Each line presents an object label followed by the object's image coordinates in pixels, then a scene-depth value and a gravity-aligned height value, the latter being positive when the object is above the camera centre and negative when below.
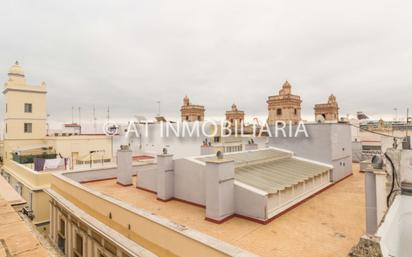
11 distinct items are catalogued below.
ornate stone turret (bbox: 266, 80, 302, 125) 52.38 +5.28
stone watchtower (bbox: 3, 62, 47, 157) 31.72 +2.93
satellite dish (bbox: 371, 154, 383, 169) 8.17 -1.20
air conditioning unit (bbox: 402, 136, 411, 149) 8.20 -0.55
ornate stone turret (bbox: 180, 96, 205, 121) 66.62 +5.00
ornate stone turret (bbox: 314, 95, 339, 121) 55.42 +4.69
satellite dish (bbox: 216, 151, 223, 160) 11.46 -1.27
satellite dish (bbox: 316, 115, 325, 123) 20.97 +0.84
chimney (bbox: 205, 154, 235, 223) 10.57 -2.84
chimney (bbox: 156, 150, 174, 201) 13.60 -2.78
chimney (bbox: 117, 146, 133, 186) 17.17 -2.74
